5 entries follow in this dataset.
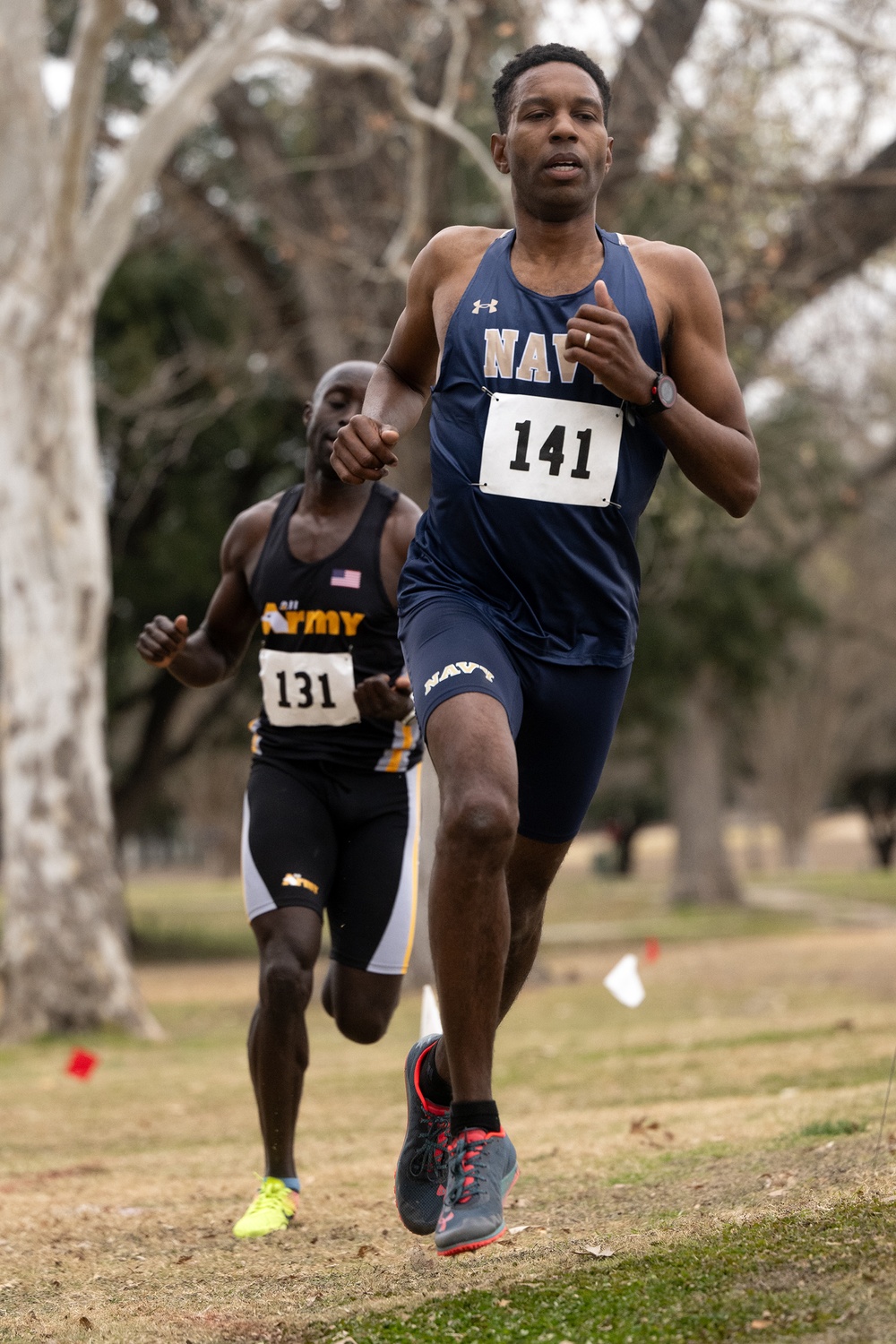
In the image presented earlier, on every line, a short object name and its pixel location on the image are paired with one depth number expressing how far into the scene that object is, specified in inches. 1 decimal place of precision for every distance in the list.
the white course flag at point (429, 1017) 455.5
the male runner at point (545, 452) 298.7
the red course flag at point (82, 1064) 734.5
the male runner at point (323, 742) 416.8
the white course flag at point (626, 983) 633.6
